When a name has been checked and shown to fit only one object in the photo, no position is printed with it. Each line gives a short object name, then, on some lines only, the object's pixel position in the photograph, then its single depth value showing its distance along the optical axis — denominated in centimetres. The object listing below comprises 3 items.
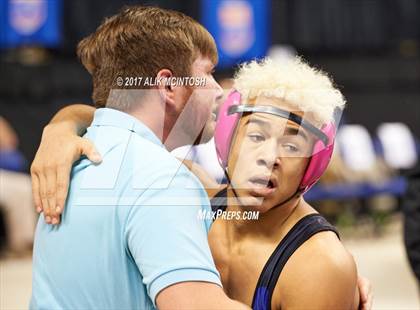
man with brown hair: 307
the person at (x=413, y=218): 671
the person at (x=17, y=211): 1418
